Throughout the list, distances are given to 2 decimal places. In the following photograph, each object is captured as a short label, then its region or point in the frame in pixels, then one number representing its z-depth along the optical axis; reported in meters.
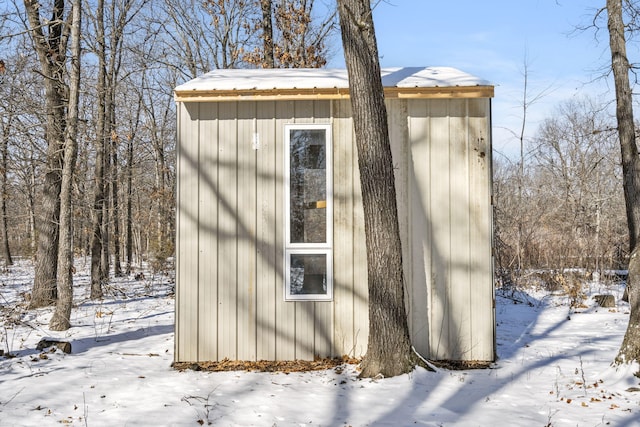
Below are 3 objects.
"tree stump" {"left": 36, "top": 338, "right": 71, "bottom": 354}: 6.46
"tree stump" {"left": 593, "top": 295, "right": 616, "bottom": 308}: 9.88
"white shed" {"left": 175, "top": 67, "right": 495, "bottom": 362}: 6.00
